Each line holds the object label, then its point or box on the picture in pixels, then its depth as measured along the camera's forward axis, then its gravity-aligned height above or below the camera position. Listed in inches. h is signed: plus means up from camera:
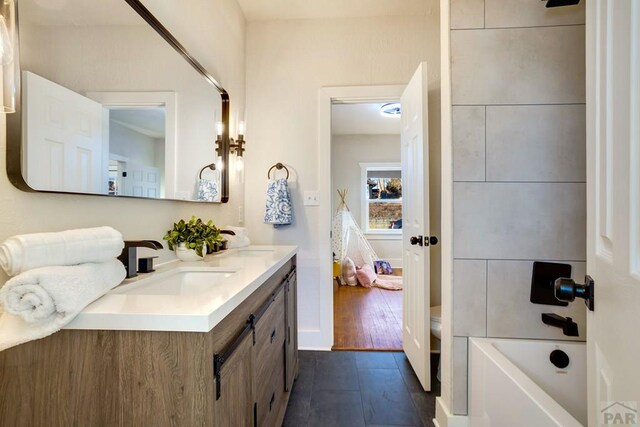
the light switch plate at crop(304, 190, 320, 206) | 96.0 +4.7
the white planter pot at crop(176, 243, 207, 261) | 54.1 -7.7
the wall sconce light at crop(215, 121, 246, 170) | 76.5 +19.4
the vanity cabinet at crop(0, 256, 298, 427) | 26.1 -15.2
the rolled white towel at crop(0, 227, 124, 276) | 24.9 -3.4
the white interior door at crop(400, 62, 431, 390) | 72.6 -3.7
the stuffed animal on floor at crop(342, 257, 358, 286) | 172.1 -35.6
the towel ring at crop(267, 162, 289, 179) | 95.7 +14.9
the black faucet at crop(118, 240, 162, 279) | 40.0 -5.7
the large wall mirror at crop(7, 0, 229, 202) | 30.5 +14.7
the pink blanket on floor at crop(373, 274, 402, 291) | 165.2 -41.4
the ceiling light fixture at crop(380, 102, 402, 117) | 154.3 +56.8
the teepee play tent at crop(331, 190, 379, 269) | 185.8 -19.7
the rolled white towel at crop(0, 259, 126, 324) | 22.6 -6.7
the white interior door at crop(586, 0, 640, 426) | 22.1 +0.6
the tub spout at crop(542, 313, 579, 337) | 43.1 -16.8
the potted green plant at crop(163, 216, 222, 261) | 53.7 -5.1
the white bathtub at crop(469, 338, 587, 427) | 41.1 -27.2
